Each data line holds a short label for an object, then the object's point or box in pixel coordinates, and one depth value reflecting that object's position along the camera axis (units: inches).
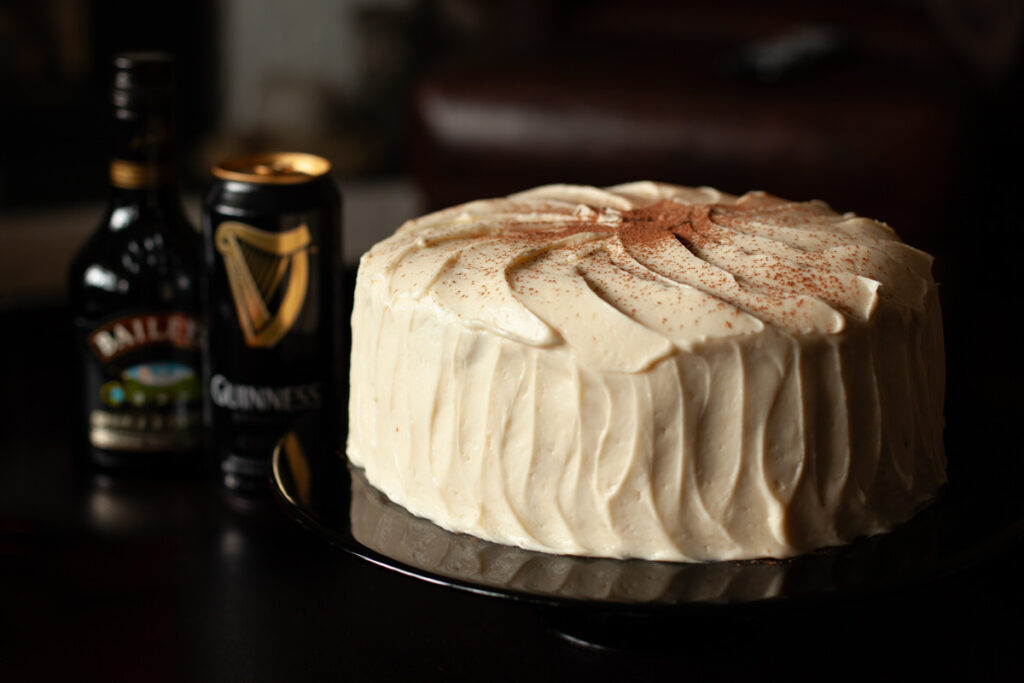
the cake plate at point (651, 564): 29.4
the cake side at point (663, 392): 31.9
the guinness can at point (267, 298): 43.3
